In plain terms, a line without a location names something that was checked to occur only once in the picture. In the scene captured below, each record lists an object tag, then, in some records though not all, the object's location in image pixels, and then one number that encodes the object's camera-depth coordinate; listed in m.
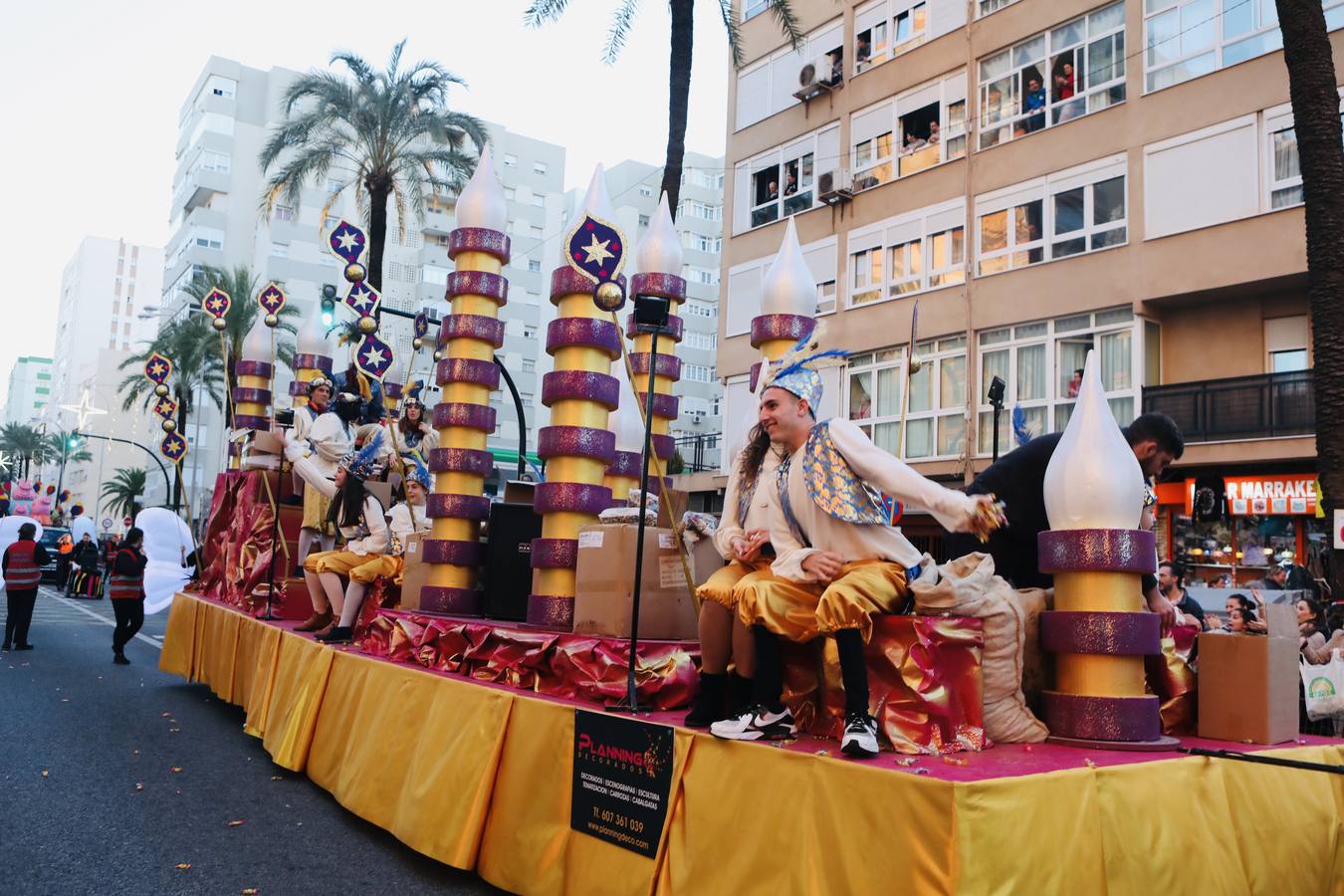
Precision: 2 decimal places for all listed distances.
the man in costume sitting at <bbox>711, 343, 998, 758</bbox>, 3.76
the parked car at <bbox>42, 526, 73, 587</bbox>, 33.47
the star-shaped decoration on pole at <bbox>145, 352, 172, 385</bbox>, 12.72
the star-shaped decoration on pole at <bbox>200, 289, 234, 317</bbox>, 11.95
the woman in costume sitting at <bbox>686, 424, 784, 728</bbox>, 4.13
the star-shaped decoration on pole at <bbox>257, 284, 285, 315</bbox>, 11.86
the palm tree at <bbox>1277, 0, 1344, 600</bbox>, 9.07
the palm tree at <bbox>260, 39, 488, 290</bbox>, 20.66
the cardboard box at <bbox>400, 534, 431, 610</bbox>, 7.69
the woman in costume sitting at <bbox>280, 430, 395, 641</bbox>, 7.89
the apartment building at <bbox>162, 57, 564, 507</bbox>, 51.88
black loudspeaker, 7.35
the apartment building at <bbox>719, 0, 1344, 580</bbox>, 15.46
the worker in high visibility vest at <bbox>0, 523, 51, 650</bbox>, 13.80
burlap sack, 4.05
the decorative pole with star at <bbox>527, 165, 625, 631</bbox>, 6.43
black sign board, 4.02
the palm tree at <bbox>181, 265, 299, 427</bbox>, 34.56
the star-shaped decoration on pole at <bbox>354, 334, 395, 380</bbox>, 10.53
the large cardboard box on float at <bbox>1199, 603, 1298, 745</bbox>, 4.38
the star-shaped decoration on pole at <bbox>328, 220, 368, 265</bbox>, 9.11
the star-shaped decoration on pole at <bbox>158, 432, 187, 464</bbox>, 13.34
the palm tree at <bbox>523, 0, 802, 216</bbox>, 13.07
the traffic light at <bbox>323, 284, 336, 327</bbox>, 11.15
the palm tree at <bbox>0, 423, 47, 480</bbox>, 69.88
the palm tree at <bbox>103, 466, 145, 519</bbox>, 56.31
